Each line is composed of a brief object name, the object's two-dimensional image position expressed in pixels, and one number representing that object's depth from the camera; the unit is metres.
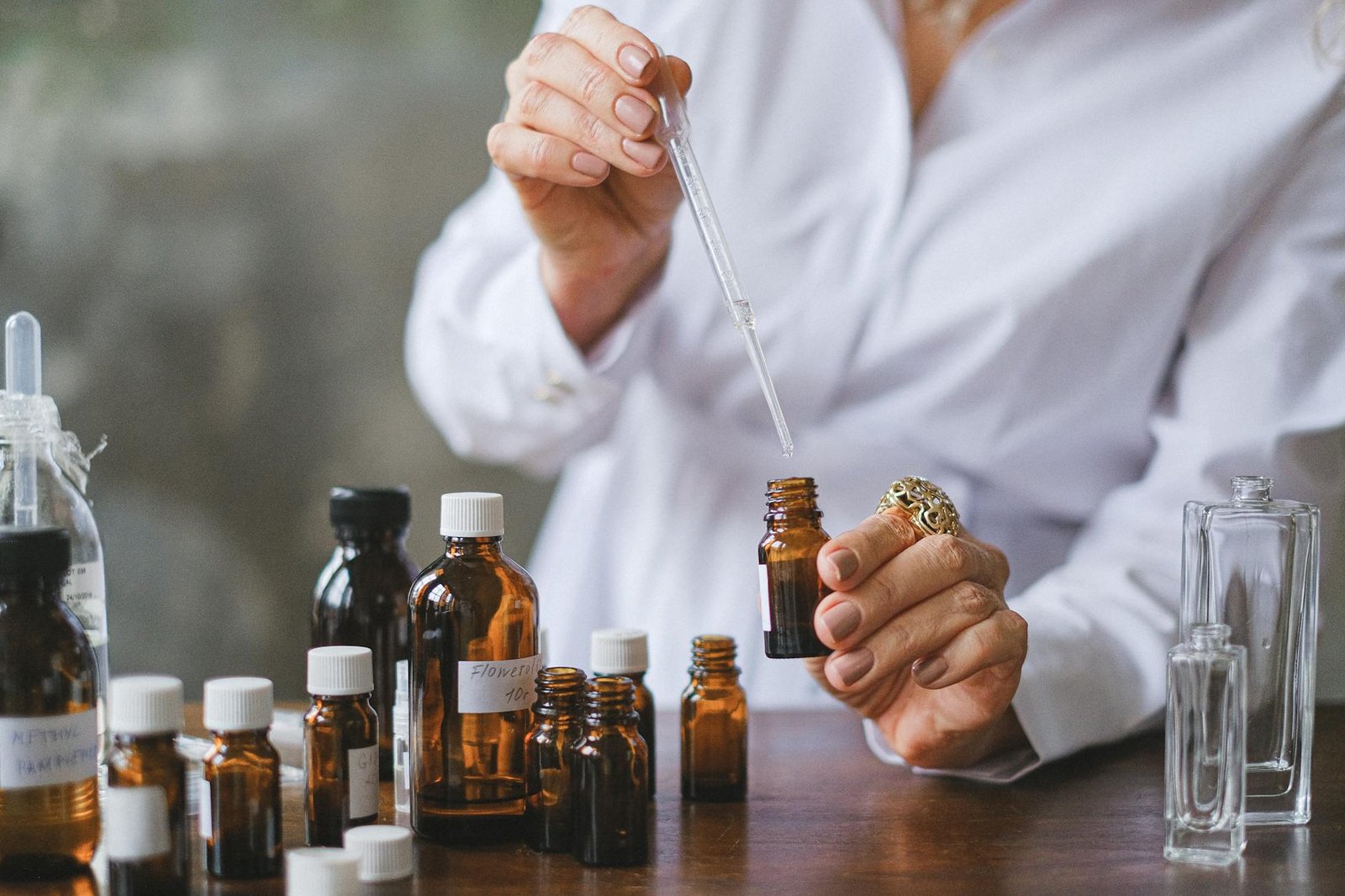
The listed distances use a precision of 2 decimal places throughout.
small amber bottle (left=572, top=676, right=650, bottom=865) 0.78
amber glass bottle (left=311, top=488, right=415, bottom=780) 0.97
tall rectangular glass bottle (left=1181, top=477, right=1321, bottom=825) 0.86
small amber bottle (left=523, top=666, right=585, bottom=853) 0.80
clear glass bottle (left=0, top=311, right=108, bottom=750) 0.88
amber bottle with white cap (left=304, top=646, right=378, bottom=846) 0.80
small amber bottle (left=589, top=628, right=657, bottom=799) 0.89
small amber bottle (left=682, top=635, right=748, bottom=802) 0.93
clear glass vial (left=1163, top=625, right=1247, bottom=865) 0.78
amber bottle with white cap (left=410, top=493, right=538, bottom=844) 0.82
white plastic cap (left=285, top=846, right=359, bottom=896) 0.70
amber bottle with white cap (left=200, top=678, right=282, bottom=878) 0.74
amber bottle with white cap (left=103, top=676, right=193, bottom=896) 0.70
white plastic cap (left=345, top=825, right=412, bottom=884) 0.75
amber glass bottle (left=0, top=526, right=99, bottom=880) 0.72
